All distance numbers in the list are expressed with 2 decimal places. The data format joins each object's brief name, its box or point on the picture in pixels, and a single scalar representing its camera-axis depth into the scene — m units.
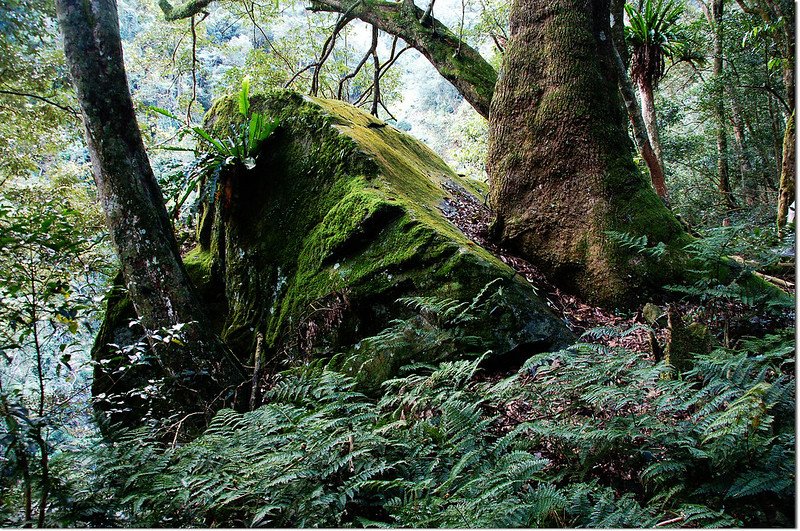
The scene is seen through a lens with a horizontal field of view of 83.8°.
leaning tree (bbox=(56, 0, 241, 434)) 3.53
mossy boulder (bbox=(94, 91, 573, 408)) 3.22
